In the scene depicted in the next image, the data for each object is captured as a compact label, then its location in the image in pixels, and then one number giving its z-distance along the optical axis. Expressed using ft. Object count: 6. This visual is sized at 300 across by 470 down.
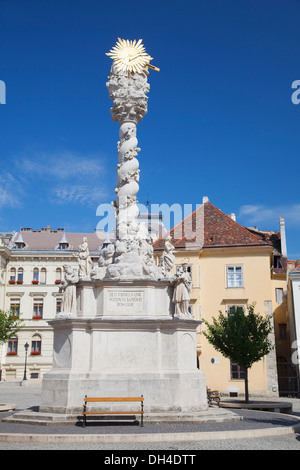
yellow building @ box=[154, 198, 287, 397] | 108.27
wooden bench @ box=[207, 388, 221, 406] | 59.41
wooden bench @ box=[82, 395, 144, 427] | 39.93
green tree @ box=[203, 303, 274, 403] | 74.49
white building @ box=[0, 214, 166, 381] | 160.56
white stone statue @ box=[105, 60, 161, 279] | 50.44
